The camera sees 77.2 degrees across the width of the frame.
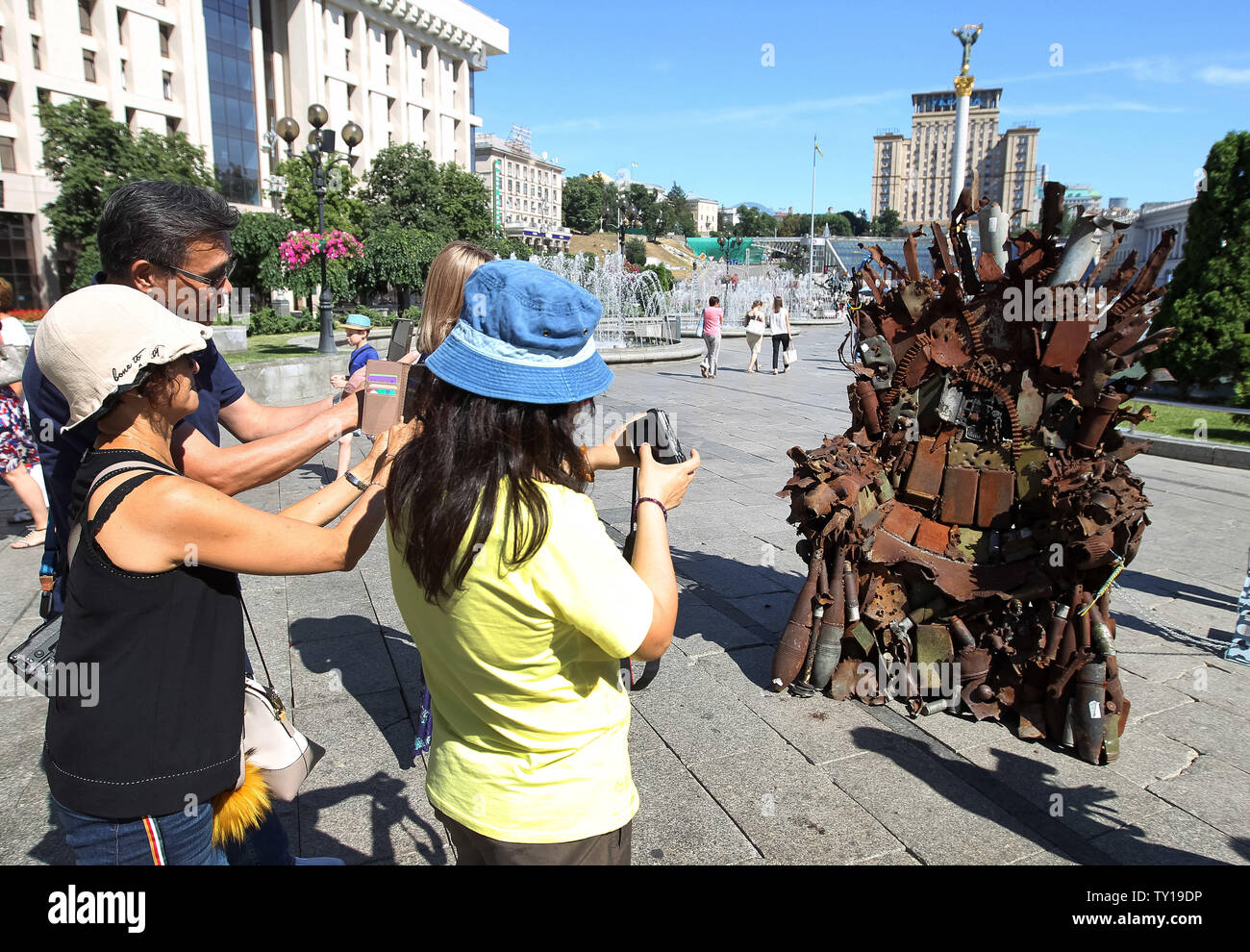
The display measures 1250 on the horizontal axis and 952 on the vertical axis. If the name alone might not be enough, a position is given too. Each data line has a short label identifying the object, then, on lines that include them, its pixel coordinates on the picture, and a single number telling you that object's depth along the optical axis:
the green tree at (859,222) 123.38
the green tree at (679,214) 124.62
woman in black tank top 1.46
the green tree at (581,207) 113.00
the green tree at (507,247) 49.62
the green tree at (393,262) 39.03
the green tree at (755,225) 133.50
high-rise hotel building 78.12
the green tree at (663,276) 49.03
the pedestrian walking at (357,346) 5.52
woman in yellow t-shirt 1.26
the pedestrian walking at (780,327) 16.48
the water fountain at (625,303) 22.11
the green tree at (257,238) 35.66
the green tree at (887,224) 111.81
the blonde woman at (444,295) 2.77
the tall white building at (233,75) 33.38
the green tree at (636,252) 86.01
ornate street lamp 14.12
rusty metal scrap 3.24
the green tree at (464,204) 50.44
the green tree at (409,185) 49.59
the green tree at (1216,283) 11.35
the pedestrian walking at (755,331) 16.53
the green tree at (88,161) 30.84
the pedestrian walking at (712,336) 15.30
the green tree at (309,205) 38.41
